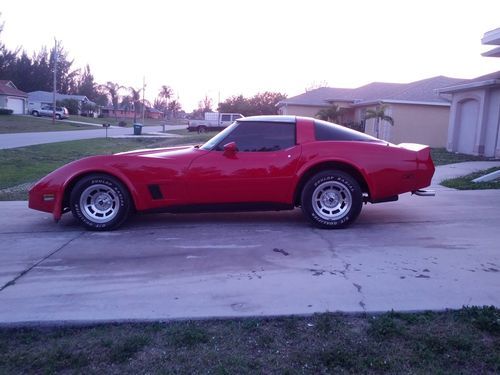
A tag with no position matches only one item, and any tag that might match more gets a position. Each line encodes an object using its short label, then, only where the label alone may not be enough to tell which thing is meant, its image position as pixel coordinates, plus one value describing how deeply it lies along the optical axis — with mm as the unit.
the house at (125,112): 106331
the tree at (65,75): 99562
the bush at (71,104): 81000
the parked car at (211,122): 44750
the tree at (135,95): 88562
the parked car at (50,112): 65331
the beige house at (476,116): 18531
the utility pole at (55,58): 51719
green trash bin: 40719
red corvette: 6465
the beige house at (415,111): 27438
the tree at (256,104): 51719
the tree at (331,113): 31234
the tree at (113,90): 111188
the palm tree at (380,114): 26097
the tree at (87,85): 108438
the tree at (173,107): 124319
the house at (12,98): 64188
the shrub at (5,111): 57781
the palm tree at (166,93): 119500
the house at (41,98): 80188
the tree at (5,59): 74388
